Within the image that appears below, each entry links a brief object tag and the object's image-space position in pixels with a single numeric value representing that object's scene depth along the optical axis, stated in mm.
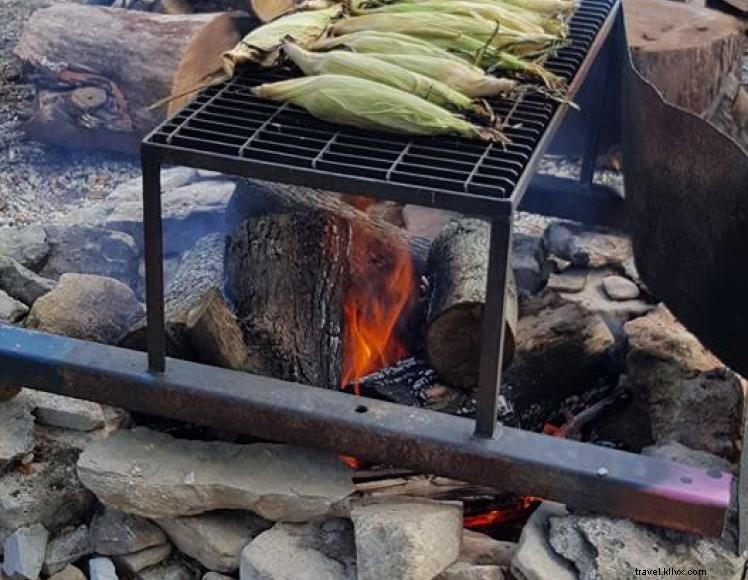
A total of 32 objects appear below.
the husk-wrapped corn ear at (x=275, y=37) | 3283
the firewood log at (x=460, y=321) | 3396
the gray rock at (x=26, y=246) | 4328
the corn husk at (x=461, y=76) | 3072
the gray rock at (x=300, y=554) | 3037
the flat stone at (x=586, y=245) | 4199
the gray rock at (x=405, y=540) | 2932
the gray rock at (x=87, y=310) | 3619
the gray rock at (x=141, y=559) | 3275
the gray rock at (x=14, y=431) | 3355
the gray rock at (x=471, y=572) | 2992
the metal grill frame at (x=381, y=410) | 2812
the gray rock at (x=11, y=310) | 3678
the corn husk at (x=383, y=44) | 3213
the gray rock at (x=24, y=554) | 3219
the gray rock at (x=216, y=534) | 3168
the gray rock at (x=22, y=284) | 3902
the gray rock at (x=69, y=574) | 3262
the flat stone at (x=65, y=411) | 3439
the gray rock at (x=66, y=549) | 3303
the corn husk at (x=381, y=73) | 3012
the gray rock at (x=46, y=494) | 3338
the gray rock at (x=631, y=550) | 2873
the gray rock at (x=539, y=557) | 2908
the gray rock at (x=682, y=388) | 3264
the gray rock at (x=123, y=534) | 3254
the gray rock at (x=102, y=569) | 3229
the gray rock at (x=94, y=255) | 4293
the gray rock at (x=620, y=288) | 3973
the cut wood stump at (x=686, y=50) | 5176
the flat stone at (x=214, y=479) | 3090
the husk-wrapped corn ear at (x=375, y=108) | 2924
